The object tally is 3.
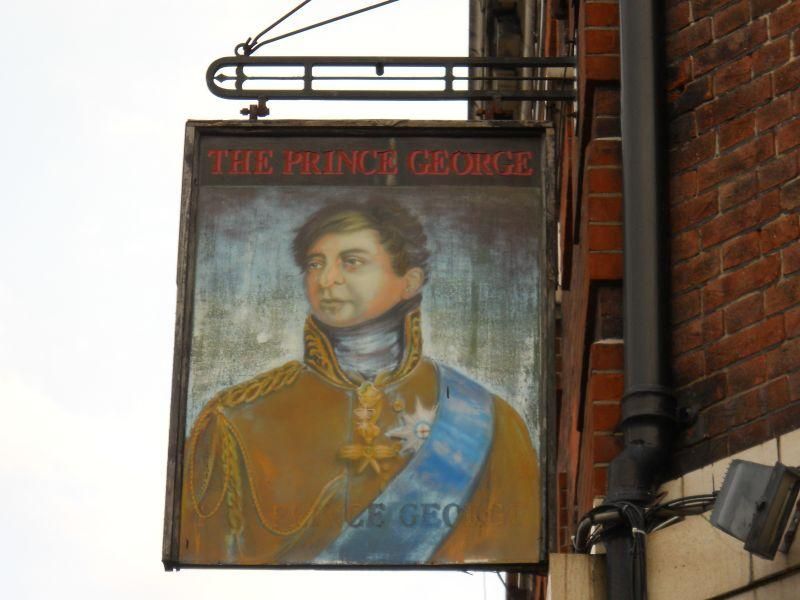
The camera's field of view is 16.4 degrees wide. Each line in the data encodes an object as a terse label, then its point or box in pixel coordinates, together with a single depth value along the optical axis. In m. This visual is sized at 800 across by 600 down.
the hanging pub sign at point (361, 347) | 9.98
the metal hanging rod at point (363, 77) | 11.58
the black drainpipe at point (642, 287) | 8.81
